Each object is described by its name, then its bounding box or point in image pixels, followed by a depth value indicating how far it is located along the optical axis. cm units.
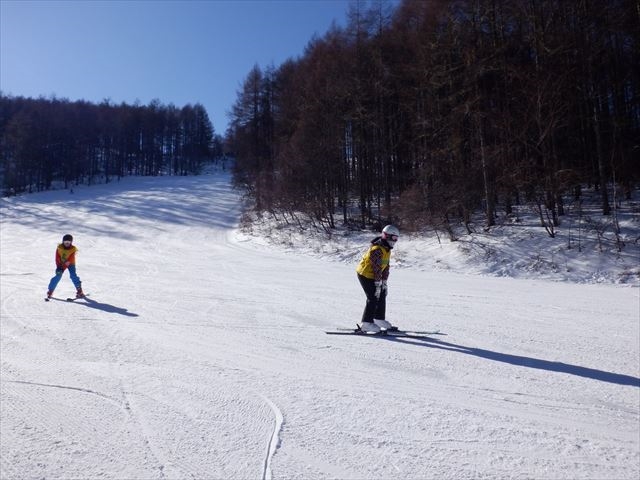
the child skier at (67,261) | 1024
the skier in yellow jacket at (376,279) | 677
